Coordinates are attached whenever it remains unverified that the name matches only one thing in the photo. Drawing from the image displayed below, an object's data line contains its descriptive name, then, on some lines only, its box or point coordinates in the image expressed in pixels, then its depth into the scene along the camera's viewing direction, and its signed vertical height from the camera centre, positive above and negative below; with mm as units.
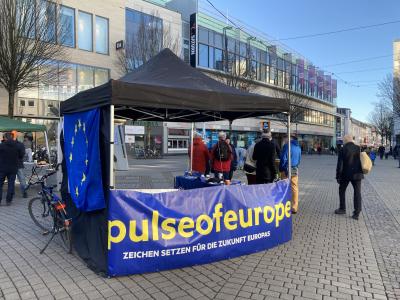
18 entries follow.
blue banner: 4488 -1097
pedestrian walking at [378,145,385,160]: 40938 -642
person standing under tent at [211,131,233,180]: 9718 -335
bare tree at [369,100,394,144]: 69562 +3888
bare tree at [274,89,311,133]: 45031 +6399
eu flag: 4766 -235
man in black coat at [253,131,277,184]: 7133 -283
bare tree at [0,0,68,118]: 18547 +5356
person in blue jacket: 7906 -399
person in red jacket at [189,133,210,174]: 9812 -337
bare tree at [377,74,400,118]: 31906 +4596
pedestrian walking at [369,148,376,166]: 24844 -593
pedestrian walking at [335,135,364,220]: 7848 -473
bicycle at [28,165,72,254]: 5623 -1207
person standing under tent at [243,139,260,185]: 8062 -498
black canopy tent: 4594 +628
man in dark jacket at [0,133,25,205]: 9062 -461
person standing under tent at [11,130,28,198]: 9855 -900
